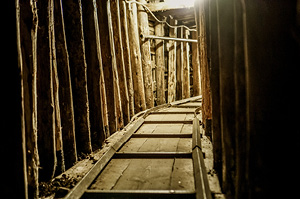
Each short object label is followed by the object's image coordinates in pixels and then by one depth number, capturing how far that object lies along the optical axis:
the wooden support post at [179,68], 7.63
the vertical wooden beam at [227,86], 1.77
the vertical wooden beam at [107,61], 3.82
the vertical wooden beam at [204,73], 3.25
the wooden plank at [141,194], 2.01
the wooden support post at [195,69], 8.18
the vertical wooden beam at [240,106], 1.51
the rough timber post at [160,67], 7.00
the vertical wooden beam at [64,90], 2.66
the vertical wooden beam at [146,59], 6.04
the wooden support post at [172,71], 7.32
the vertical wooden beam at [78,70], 2.91
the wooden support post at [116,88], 3.91
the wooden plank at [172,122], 4.61
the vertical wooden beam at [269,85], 1.25
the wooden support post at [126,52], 4.89
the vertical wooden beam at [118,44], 4.48
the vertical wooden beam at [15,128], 1.45
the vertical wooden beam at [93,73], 3.25
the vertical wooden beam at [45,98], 2.35
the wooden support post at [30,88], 1.99
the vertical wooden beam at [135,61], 5.49
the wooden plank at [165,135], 3.73
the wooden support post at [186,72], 7.84
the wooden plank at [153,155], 2.94
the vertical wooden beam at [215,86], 2.21
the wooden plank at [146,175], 2.23
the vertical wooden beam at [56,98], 2.44
